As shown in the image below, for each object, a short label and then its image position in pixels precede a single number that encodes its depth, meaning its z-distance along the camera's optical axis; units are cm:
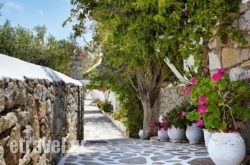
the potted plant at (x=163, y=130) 921
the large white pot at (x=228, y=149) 485
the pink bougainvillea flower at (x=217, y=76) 503
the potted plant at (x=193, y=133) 816
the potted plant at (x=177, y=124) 860
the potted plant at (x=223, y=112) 488
